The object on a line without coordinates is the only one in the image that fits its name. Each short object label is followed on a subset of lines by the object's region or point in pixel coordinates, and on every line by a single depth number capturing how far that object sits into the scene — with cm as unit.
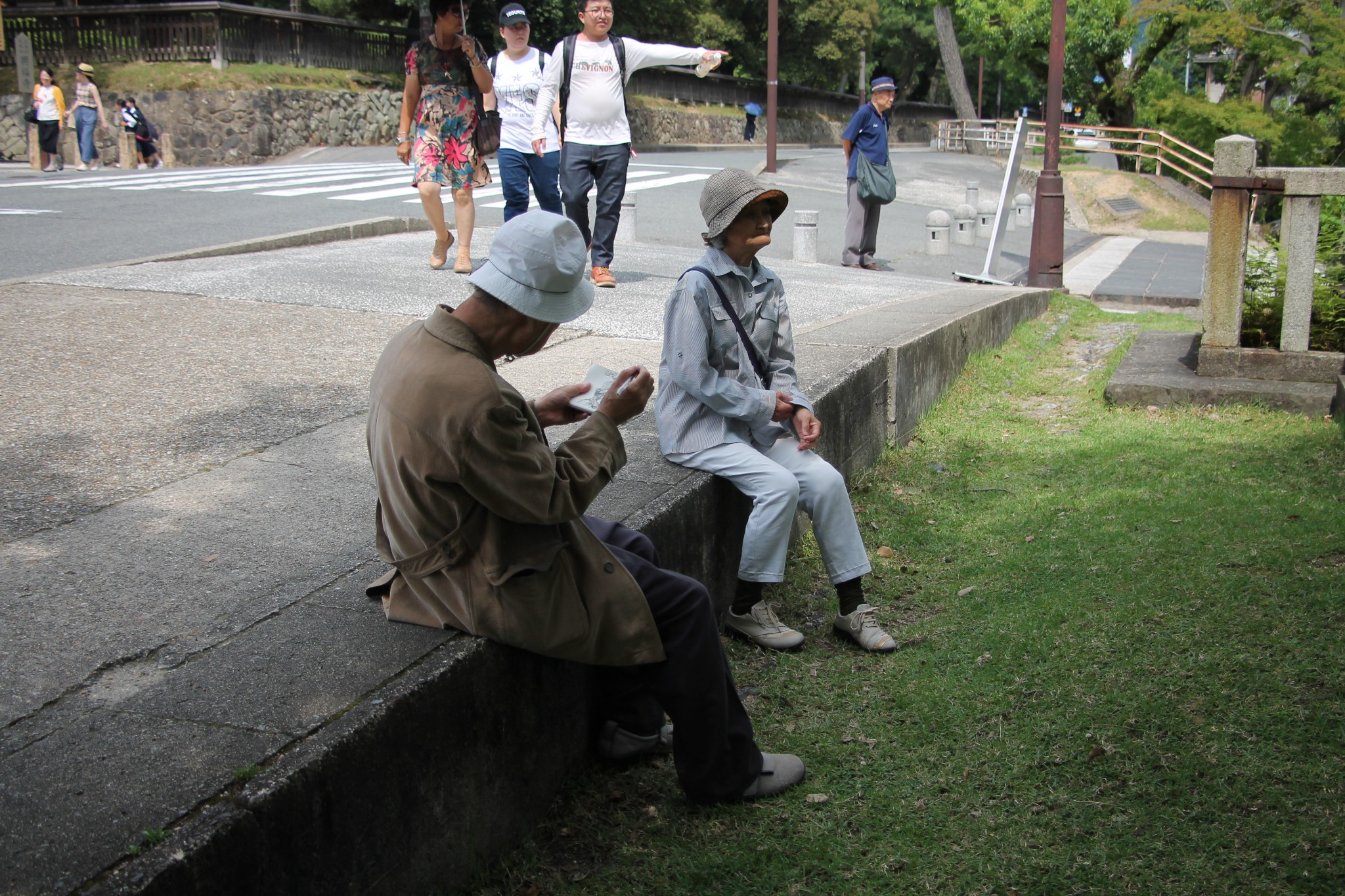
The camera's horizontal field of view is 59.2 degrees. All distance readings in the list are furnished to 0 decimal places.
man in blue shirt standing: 1180
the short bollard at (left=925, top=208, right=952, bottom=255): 1512
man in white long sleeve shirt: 775
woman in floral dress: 788
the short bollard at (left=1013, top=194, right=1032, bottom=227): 2170
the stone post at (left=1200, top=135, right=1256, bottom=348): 706
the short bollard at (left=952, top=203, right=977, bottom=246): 1730
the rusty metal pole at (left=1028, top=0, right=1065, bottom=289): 1242
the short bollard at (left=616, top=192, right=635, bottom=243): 1274
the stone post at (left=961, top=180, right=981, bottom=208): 2119
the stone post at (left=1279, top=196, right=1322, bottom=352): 693
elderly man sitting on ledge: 237
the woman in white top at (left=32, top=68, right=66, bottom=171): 2009
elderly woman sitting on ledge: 388
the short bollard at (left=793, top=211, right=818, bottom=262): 1251
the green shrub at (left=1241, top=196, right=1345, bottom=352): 724
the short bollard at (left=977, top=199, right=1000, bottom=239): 1866
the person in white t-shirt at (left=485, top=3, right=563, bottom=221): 792
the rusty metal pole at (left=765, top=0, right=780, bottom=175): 2288
